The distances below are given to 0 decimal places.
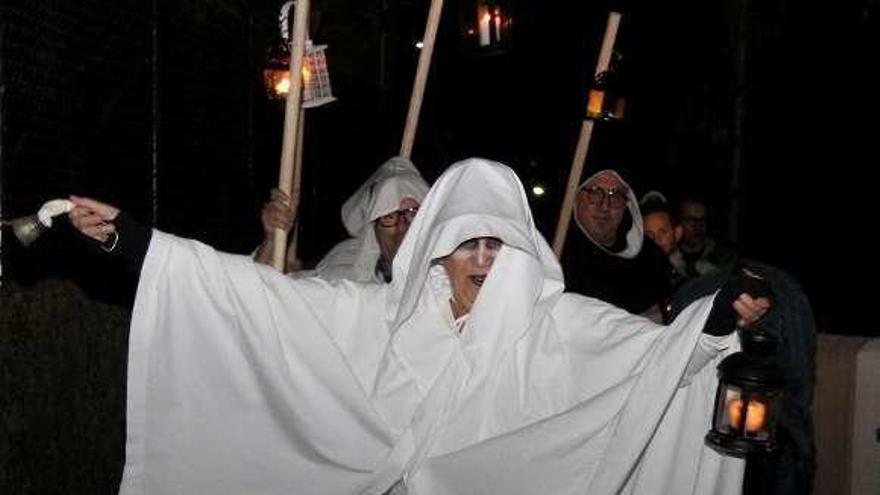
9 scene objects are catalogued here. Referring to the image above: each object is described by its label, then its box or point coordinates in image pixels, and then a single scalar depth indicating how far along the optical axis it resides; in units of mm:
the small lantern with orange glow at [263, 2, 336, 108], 5332
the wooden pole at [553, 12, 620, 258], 5135
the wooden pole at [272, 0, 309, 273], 4008
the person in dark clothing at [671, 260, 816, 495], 4207
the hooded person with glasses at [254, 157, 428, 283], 5719
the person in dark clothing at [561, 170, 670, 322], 6047
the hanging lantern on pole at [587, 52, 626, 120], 5727
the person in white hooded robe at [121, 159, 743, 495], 3895
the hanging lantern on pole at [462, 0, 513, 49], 6805
